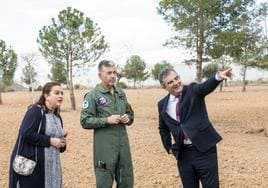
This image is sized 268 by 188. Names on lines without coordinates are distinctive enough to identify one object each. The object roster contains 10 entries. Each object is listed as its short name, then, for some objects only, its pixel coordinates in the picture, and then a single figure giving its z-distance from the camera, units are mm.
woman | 2891
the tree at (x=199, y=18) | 9935
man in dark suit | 2918
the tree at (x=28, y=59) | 23285
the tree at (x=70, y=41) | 15718
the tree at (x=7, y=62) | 23571
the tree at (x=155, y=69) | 59373
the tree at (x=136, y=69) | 53249
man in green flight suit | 3150
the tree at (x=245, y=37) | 9903
